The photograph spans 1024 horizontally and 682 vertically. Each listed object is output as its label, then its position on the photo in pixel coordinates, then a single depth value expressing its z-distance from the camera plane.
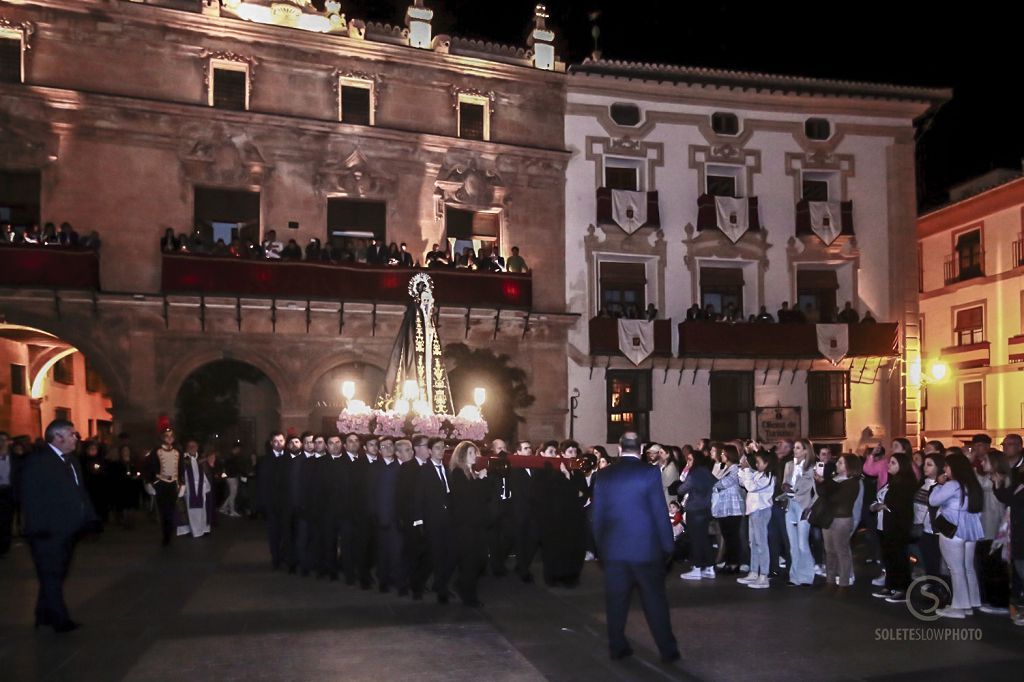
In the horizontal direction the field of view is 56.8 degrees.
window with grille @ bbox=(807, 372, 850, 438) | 29.53
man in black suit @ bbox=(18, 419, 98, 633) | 9.53
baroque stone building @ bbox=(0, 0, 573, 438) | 23.17
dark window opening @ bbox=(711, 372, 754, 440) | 28.97
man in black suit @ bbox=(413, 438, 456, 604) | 11.07
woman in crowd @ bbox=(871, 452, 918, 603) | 11.12
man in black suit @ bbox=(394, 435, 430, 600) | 11.45
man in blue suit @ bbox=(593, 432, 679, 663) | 8.23
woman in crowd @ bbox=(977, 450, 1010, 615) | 10.47
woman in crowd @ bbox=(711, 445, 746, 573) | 13.22
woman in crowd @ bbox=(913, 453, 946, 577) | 10.62
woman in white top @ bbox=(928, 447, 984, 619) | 10.09
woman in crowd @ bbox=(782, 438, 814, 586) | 12.38
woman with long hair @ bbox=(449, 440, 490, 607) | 11.01
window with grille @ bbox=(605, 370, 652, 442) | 28.14
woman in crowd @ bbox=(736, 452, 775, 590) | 12.40
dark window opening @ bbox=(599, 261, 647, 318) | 28.44
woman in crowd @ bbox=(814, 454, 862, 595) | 11.75
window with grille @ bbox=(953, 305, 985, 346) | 33.03
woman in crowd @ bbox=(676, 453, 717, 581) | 13.24
